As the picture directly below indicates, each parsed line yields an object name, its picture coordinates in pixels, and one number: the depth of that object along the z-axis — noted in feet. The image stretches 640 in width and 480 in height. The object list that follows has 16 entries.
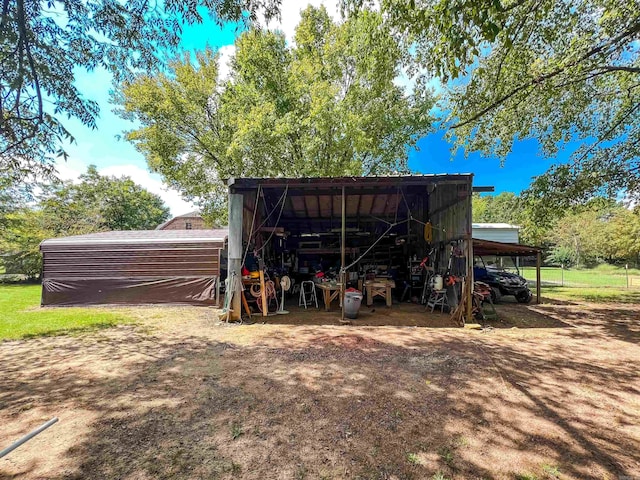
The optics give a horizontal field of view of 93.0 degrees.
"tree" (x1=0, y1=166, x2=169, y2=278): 51.39
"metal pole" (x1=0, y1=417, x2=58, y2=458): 5.33
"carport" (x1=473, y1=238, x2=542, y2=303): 27.96
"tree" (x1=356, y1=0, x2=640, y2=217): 18.24
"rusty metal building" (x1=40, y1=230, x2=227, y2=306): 30.12
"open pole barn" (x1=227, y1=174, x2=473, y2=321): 22.30
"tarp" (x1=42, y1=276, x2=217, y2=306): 29.99
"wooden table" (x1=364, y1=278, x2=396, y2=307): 27.27
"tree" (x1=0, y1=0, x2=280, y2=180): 11.25
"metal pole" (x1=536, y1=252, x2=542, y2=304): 31.27
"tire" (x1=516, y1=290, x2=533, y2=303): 32.48
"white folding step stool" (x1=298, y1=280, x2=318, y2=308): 27.91
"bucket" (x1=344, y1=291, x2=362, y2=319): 22.30
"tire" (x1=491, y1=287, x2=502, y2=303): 32.76
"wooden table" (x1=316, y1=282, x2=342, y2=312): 25.45
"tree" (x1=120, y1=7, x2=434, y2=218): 37.55
